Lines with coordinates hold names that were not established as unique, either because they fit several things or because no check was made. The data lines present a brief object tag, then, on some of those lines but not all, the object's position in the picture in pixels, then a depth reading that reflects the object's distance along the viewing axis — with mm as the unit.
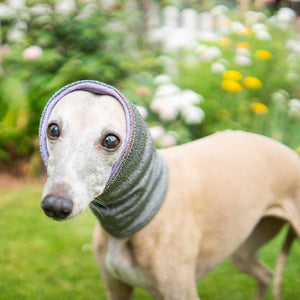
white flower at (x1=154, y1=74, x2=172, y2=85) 4340
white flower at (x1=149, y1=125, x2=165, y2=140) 3826
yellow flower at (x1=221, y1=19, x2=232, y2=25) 5221
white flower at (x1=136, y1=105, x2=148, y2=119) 3816
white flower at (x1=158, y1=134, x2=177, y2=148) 3883
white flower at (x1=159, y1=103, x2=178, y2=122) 3932
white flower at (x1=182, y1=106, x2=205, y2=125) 3960
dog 1461
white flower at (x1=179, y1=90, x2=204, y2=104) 4043
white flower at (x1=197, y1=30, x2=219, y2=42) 4955
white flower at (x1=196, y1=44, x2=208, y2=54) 4738
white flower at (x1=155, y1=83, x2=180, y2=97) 4084
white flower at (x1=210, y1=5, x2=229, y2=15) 5917
